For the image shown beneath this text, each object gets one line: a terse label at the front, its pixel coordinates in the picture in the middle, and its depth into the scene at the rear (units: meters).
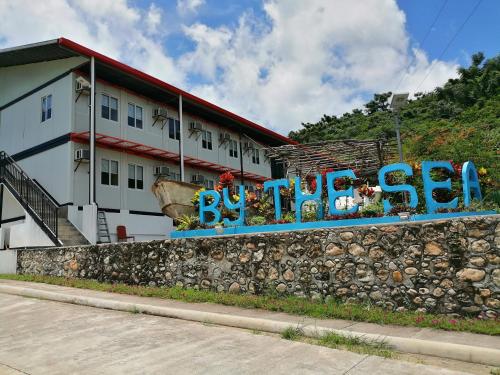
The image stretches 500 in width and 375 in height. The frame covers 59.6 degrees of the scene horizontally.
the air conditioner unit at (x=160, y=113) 22.82
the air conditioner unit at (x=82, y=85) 18.66
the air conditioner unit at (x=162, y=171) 22.39
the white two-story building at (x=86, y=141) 17.80
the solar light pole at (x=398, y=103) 11.49
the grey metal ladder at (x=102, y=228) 18.30
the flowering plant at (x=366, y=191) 9.63
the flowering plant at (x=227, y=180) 11.57
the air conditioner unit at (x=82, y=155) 18.33
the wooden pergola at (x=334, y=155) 12.07
